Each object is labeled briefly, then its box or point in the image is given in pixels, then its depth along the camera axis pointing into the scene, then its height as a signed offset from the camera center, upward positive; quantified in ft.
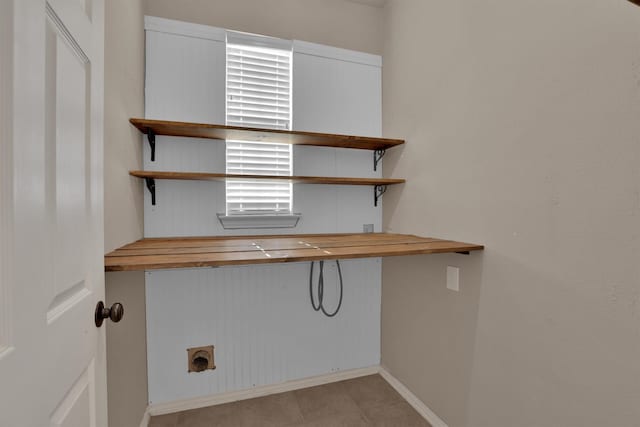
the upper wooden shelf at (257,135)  5.42 +1.40
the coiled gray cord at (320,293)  7.04 -2.07
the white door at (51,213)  1.55 -0.08
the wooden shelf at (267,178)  5.33 +0.52
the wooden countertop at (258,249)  3.82 -0.72
